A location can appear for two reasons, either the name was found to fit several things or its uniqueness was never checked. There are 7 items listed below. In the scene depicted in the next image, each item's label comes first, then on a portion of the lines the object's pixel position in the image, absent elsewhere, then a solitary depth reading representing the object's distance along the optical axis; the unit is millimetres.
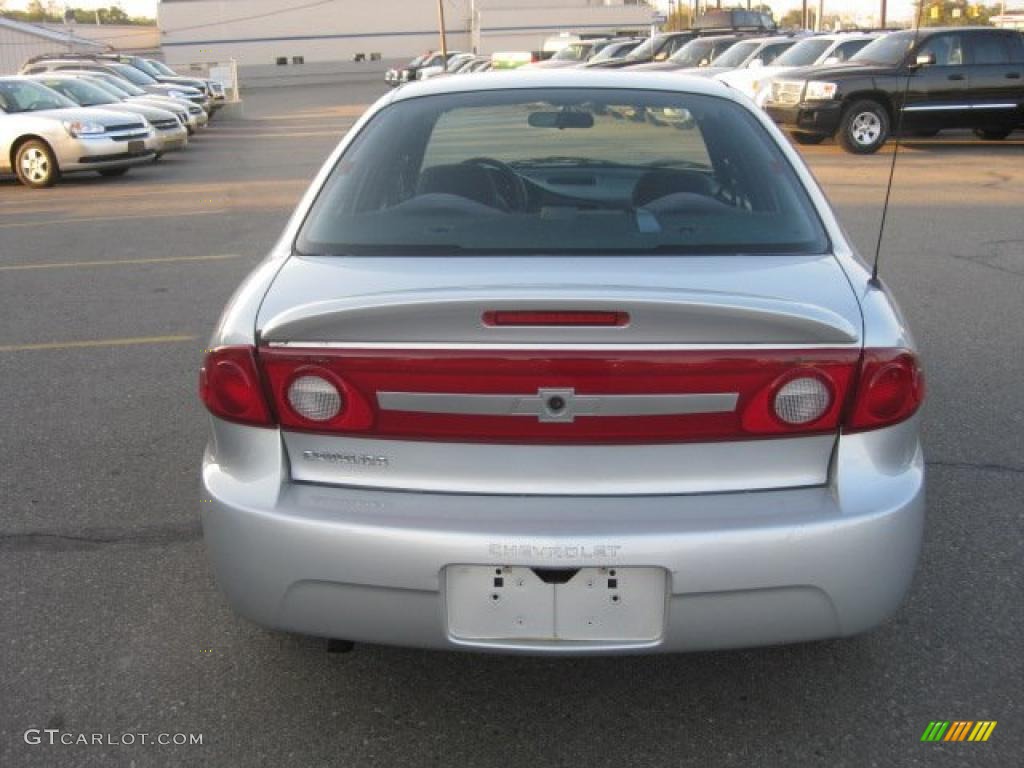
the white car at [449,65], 43825
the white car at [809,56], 18906
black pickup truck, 16875
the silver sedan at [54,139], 15664
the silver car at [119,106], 17953
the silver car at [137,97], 21141
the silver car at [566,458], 2543
